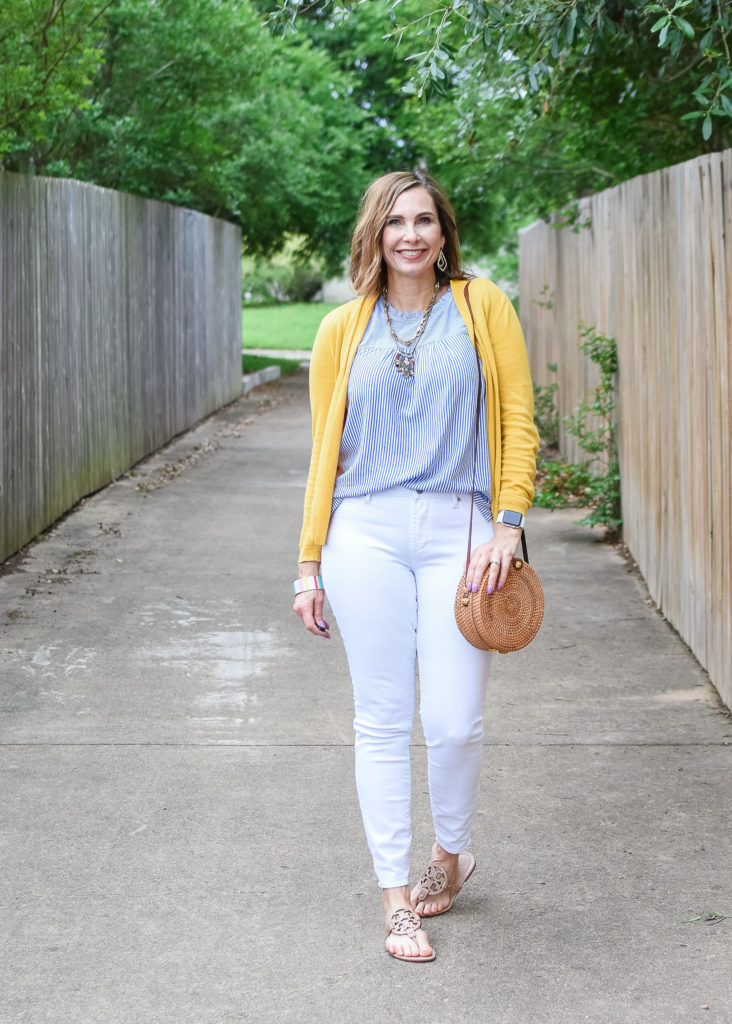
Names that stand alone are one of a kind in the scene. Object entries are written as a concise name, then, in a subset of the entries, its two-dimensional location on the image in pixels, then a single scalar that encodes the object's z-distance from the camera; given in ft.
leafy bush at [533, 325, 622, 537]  28.66
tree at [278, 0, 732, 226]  17.58
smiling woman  11.14
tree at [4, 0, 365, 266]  49.08
